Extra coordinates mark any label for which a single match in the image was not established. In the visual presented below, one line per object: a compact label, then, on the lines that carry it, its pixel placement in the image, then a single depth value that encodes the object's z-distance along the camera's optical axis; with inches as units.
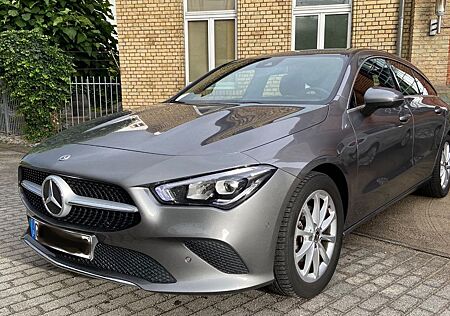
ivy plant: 343.9
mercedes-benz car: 89.0
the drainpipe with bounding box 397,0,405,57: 315.0
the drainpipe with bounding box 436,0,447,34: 291.9
